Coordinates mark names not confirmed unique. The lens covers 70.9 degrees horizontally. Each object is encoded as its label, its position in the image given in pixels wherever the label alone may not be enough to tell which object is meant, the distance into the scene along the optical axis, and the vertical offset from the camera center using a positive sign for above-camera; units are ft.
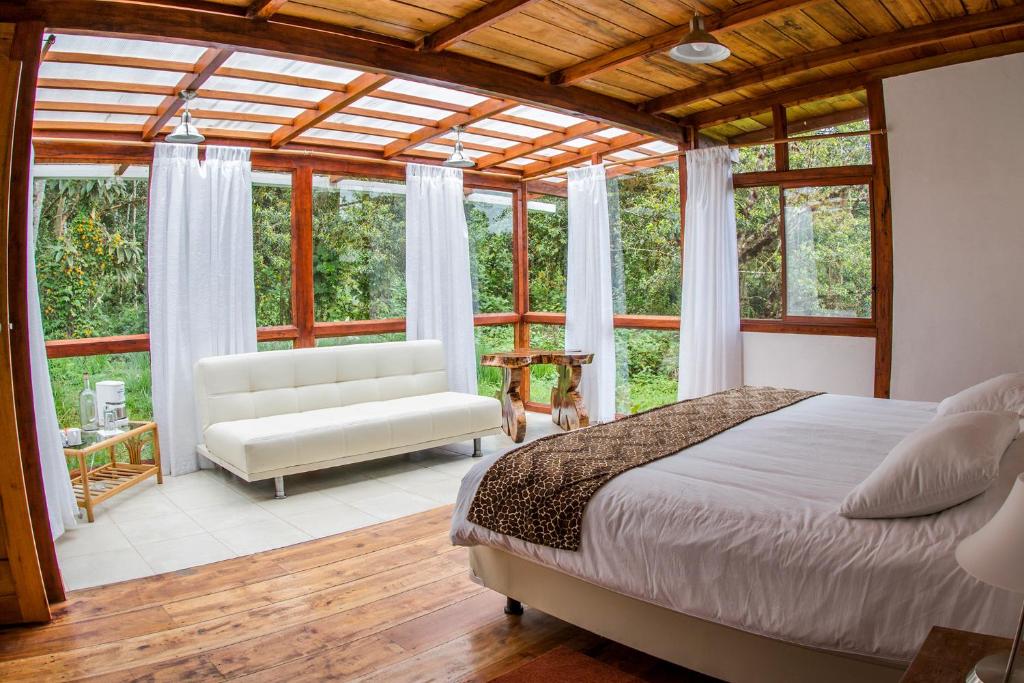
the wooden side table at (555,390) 18.53 -2.41
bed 5.77 -2.49
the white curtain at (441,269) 20.10 +0.95
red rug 7.62 -4.02
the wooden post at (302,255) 18.75 +1.38
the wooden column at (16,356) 9.08 -0.49
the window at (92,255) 15.57 +1.34
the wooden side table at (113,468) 13.00 -3.23
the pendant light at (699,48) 10.06 +3.47
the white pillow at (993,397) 9.75 -1.59
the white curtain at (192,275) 16.22 +0.84
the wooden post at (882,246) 15.08 +0.87
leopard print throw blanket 7.82 -2.00
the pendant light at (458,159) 16.75 +3.34
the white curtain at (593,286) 20.49 +0.33
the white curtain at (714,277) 17.69 +0.39
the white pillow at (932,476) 6.23 -1.68
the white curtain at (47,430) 11.36 -1.83
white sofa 14.46 -2.41
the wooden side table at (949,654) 4.50 -2.44
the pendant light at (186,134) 13.38 +3.33
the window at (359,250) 19.26 +1.54
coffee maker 14.46 -1.76
